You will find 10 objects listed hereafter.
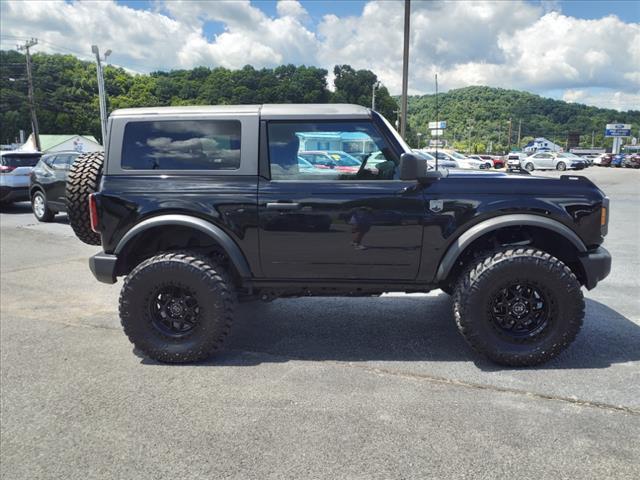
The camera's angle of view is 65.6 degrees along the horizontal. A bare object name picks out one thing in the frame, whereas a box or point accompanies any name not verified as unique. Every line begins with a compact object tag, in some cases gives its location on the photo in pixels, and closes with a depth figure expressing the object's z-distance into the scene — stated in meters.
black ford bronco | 3.56
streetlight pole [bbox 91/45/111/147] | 26.47
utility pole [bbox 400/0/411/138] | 16.60
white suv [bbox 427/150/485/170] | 31.43
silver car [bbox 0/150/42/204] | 13.11
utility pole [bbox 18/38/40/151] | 40.26
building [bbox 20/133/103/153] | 49.12
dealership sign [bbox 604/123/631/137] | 80.81
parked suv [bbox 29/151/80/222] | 11.09
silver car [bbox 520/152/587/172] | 39.03
